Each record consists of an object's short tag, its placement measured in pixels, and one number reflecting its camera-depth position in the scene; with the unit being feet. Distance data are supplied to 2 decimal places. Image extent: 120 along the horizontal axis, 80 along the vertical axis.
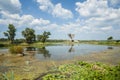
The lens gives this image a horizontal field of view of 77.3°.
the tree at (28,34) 134.74
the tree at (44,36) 140.34
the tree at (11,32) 131.88
